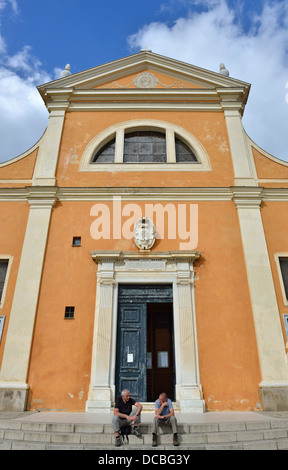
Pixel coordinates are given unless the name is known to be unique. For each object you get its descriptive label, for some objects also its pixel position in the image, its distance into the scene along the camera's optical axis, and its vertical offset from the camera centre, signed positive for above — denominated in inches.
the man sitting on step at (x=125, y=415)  187.9 -17.0
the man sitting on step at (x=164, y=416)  185.1 -17.5
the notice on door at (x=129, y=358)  288.8 +20.8
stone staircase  180.1 -28.2
